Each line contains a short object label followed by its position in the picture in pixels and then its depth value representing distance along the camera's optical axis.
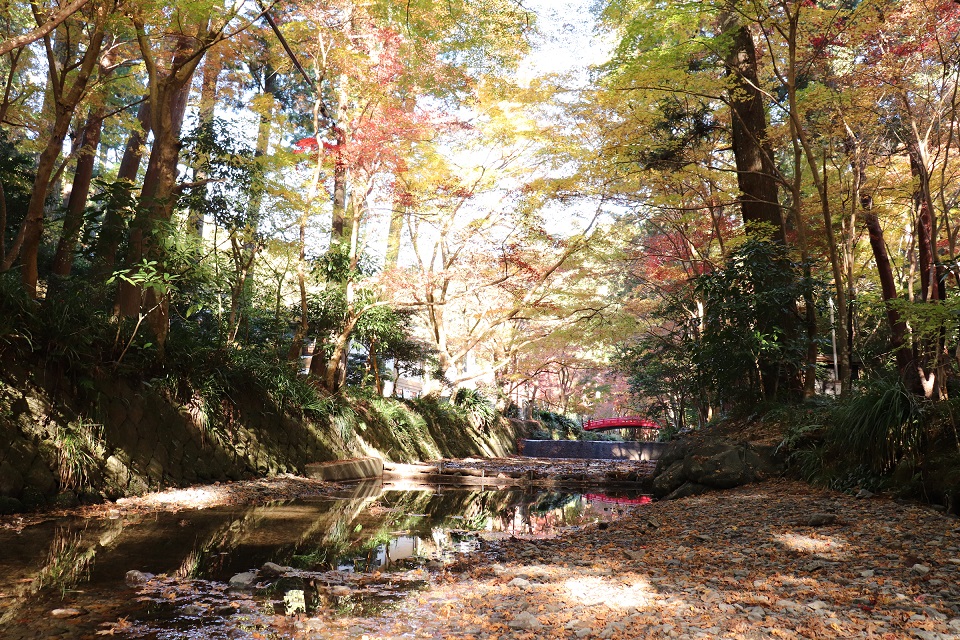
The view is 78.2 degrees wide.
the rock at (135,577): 3.03
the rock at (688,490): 6.67
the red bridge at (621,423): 22.97
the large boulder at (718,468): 6.51
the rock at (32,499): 4.43
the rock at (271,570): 3.35
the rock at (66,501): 4.63
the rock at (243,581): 3.11
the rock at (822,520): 4.16
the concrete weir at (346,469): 8.05
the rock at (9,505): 4.28
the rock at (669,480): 7.28
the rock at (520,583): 3.13
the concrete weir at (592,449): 18.06
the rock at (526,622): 2.54
